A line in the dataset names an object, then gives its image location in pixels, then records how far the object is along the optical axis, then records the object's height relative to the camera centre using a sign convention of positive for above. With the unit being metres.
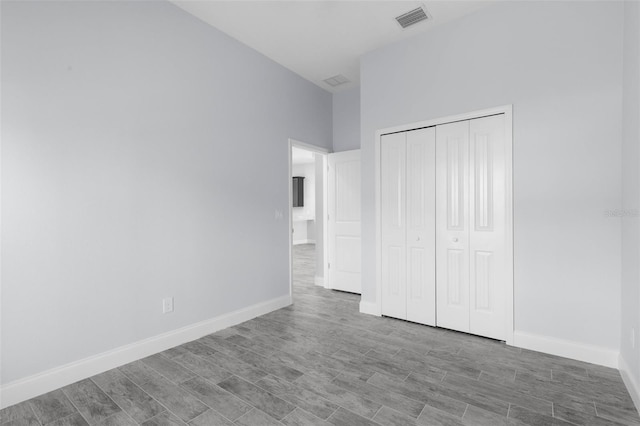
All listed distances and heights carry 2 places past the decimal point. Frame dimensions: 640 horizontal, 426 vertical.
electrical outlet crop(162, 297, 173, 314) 2.91 -0.88
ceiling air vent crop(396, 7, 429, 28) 3.07 +1.90
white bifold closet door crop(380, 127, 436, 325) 3.40 -0.21
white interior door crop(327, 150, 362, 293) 4.73 -0.21
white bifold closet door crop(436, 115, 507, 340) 2.97 -0.20
